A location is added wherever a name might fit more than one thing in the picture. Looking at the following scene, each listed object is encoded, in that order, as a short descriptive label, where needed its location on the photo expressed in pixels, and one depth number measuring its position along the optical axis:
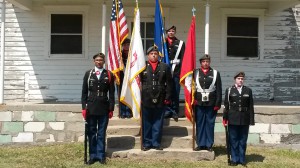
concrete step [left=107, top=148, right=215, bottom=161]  8.38
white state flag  8.55
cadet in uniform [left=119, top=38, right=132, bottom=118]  9.85
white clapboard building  12.21
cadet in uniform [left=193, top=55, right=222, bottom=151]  8.45
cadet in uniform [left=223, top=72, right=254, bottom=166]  8.09
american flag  9.62
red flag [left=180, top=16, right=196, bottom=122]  8.65
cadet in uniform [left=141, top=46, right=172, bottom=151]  8.40
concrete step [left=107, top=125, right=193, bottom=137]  9.26
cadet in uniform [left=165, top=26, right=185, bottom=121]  9.66
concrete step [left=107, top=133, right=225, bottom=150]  8.83
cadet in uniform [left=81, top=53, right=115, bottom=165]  8.09
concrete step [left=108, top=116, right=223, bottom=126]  9.63
